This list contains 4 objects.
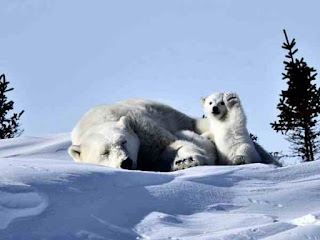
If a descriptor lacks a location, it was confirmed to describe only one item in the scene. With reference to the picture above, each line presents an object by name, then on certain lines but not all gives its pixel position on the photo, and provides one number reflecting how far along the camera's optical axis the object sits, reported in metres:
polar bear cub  14.64
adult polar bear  13.87
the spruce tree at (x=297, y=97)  41.12
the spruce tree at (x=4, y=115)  49.06
